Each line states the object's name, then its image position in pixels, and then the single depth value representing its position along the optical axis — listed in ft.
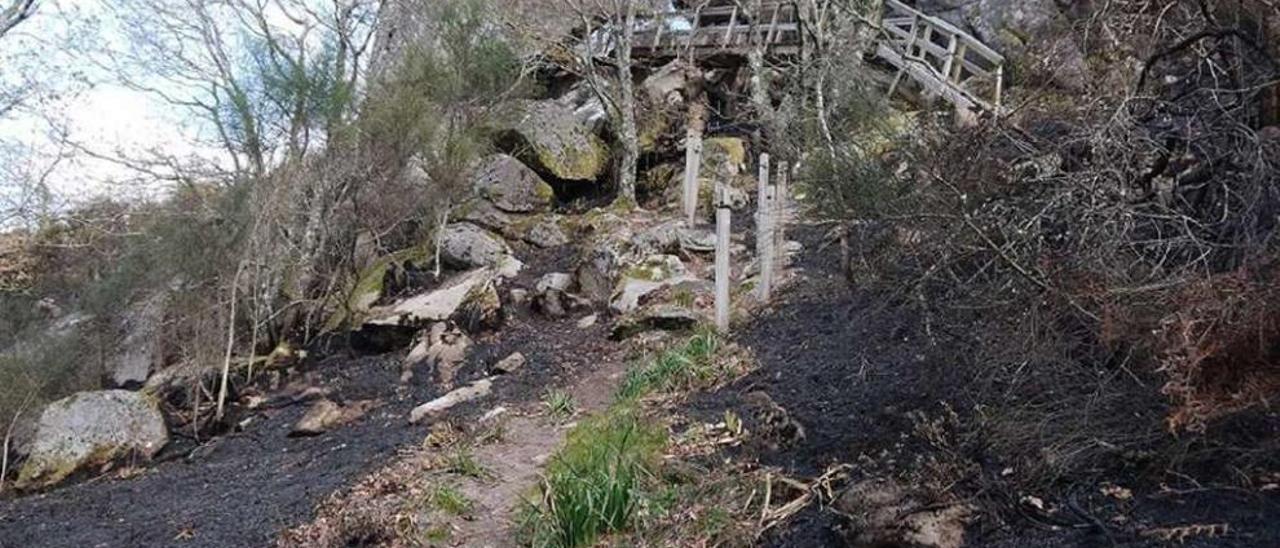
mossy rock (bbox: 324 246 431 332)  36.58
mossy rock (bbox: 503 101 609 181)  46.65
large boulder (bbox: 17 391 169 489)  28.84
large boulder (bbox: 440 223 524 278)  38.99
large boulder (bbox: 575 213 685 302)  35.81
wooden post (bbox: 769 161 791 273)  28.37
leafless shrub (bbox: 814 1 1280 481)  11.50
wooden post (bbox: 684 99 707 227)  39.47
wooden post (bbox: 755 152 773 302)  28.50
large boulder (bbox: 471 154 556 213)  44.48
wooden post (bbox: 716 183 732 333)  27.02
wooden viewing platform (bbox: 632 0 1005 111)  43.39
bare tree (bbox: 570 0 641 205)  45.34
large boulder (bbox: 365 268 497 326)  34.50
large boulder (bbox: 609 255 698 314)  33.24
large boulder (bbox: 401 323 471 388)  31.36
